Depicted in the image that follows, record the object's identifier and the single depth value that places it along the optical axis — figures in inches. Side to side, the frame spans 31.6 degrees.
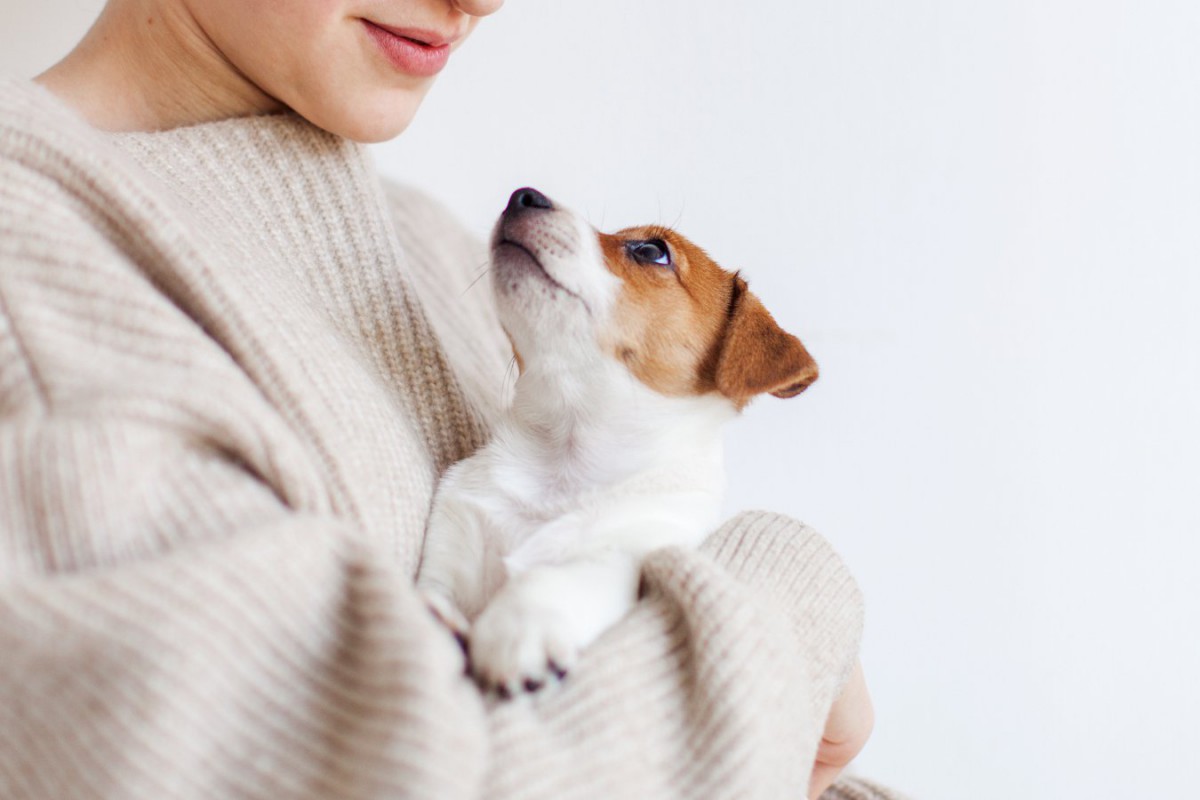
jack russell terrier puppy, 26.1
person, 21.3
